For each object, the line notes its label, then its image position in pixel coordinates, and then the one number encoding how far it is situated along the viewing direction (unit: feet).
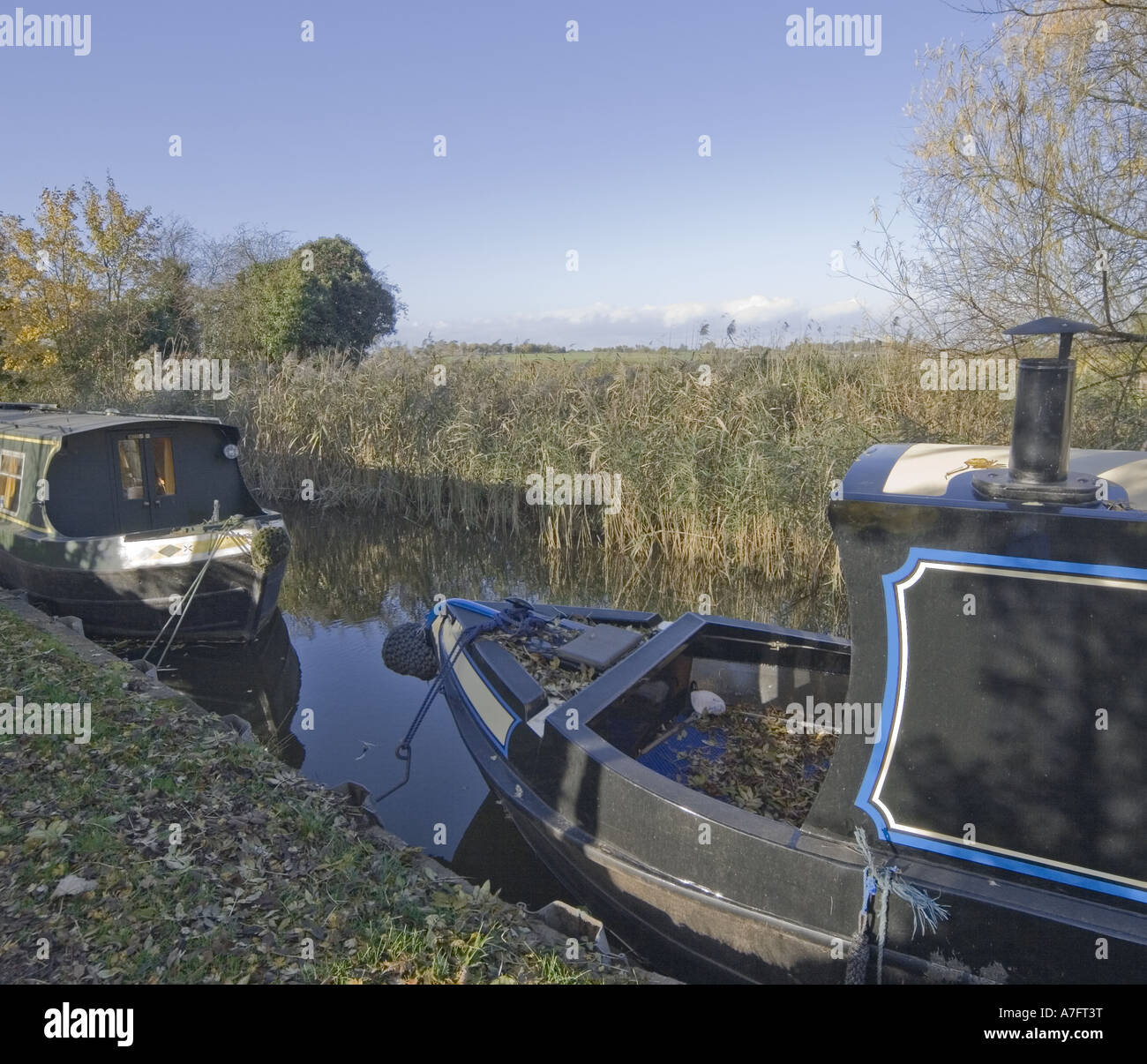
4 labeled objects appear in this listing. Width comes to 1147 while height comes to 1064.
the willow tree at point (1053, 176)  26.63
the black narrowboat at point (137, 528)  30.50
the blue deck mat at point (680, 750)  15.83
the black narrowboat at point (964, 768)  9.24
